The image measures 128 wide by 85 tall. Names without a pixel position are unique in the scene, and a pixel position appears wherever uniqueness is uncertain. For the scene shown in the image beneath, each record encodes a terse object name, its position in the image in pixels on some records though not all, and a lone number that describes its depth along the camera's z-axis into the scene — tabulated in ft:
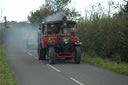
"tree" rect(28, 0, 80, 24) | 163.32
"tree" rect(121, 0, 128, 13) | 69.03
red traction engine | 73.56
